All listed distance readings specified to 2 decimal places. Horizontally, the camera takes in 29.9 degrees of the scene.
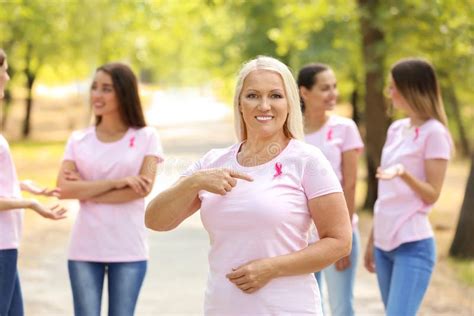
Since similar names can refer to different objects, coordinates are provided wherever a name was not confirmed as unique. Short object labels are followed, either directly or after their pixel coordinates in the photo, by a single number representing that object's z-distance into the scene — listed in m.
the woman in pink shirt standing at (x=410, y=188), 5.11
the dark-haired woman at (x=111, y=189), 5.17
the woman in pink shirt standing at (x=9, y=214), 4.68
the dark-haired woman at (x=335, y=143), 5.88
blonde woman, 3.30
